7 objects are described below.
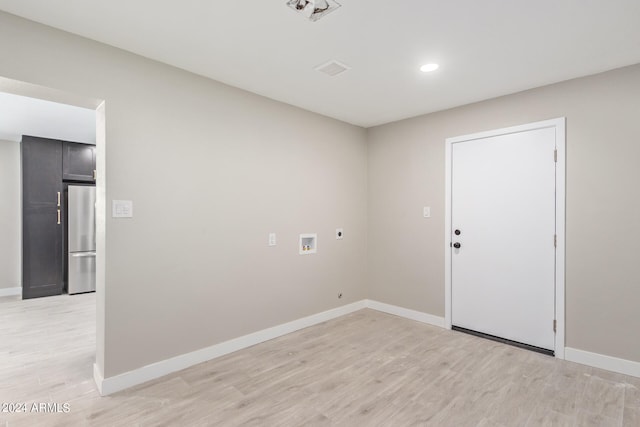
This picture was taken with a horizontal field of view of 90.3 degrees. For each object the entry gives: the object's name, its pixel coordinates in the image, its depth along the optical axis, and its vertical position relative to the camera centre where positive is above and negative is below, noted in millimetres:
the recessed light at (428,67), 2588 +1202
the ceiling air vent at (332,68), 2547 +1192
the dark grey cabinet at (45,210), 4922 +4
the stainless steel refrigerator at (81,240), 5215 -491
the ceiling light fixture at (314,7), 1821 +1201
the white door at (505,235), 2992 -221
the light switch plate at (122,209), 2330 +13
